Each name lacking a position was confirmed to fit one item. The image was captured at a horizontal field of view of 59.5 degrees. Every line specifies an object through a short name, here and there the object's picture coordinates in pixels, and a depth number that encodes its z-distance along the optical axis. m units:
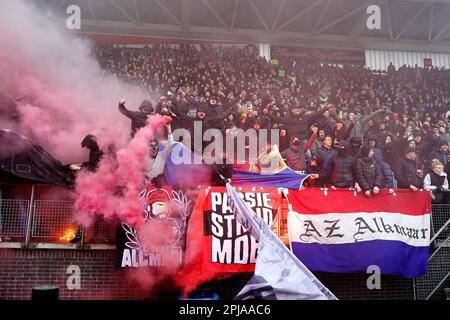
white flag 4.77
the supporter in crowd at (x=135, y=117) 6.38
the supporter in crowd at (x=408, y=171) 6.92
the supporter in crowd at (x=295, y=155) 6.88
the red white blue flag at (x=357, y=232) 6.05
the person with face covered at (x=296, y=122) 7.51
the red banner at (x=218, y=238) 5.70
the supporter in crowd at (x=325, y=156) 6.70
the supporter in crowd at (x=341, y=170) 6.56
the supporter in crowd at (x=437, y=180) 6.91
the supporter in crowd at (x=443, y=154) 7.70
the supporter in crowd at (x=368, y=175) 6.43
